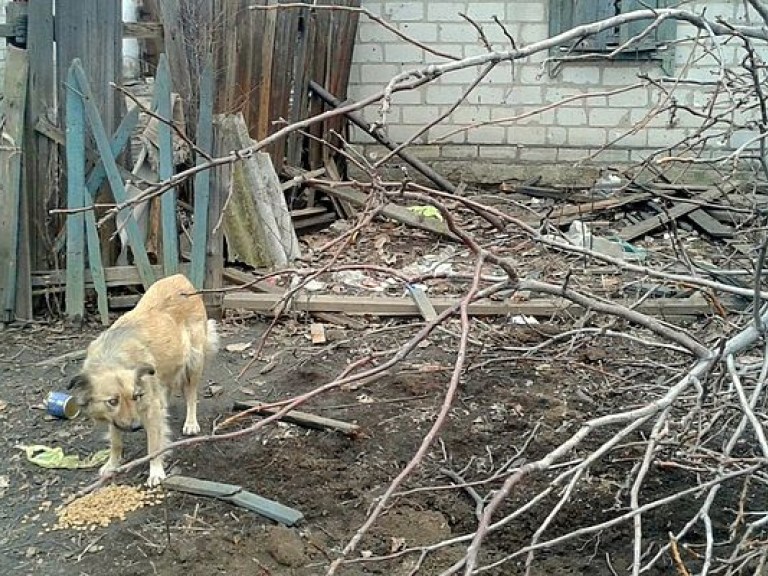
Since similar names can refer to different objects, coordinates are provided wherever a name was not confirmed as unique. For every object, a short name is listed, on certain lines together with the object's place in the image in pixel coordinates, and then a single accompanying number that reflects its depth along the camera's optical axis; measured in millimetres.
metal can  5514
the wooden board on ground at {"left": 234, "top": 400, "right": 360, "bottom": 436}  5227
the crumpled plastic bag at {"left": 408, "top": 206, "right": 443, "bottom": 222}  10047
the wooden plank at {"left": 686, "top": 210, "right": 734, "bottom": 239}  10055
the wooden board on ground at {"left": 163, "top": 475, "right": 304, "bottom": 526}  4348
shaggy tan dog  4684
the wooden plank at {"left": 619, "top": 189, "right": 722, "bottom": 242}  9969
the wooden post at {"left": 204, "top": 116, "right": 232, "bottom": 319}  7059
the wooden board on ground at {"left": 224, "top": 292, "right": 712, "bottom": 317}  7242
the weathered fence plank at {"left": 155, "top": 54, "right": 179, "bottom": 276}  6645
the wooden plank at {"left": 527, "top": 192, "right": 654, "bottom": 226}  10461
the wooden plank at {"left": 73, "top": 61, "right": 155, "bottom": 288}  6684
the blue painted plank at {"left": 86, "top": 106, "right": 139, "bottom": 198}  6863
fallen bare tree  2275
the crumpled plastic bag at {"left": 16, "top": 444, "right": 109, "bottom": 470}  5023
